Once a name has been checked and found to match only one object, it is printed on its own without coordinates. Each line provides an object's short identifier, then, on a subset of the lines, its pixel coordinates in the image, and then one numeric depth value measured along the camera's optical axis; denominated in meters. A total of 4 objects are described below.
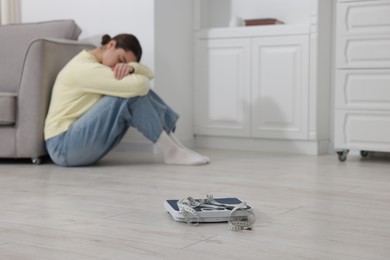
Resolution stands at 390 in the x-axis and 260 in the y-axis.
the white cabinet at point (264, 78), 3.90
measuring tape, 1.80
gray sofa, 3.33
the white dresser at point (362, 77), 3.36
